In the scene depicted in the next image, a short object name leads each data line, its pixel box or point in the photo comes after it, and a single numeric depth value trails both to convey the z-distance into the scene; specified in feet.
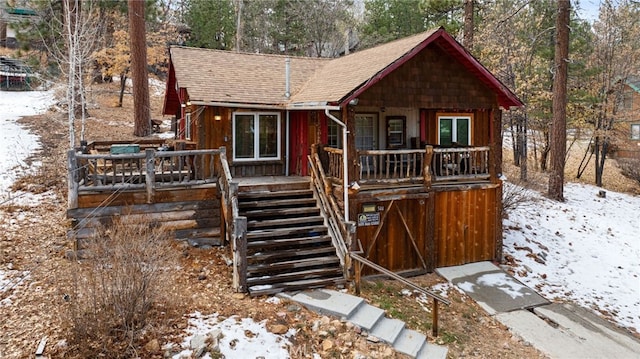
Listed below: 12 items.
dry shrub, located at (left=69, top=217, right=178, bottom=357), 20.15
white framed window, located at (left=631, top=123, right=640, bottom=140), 109.70
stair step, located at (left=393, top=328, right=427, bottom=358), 24.63
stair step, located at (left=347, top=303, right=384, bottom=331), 25.70
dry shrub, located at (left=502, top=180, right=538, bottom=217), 50.92
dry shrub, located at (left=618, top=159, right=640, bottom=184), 78.69
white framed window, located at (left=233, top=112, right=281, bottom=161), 42.47
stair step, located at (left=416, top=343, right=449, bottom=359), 24.85
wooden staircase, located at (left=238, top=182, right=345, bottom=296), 30.01
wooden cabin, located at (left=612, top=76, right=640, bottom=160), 82.32
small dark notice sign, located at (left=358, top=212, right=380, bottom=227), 36.11
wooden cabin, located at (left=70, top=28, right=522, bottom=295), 32.81
